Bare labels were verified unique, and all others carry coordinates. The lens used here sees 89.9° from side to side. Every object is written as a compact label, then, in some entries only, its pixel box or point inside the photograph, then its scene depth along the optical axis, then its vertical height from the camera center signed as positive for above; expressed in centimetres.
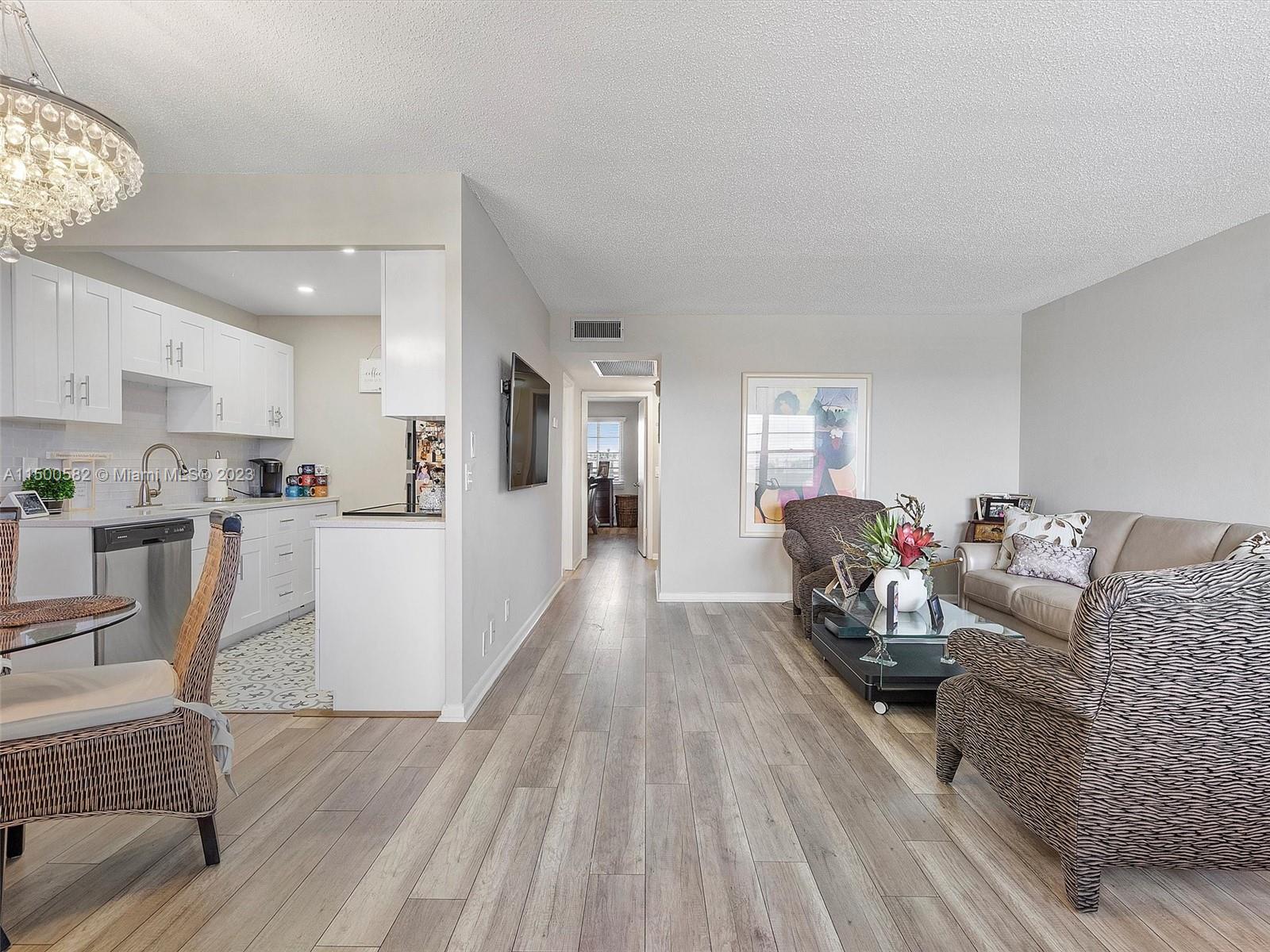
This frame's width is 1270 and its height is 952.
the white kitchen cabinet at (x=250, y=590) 420 -91
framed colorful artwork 570 +18
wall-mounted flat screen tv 377 +21
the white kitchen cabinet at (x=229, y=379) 461 +57
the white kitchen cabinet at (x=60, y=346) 323 +60
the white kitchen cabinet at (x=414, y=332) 322 +64
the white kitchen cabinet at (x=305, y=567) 491 -86
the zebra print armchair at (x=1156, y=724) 150 -66
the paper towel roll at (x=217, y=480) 478 -18
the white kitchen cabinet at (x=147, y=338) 391 +75
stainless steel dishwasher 330 -69
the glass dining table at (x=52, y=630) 150 -44
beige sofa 354 -60
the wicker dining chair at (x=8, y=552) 215 -33
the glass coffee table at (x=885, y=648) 314 -106
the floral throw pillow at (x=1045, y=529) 435 -45
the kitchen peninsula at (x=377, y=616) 308 -77
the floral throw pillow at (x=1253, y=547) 295 -38
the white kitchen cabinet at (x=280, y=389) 522 +58
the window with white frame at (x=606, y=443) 1221 +32
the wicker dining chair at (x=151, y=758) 161 -81
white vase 336 -66
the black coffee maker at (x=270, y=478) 534 -17
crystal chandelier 176 +88
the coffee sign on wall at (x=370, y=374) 540 +71
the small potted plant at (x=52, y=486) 346 -17
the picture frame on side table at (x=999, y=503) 532 -33
